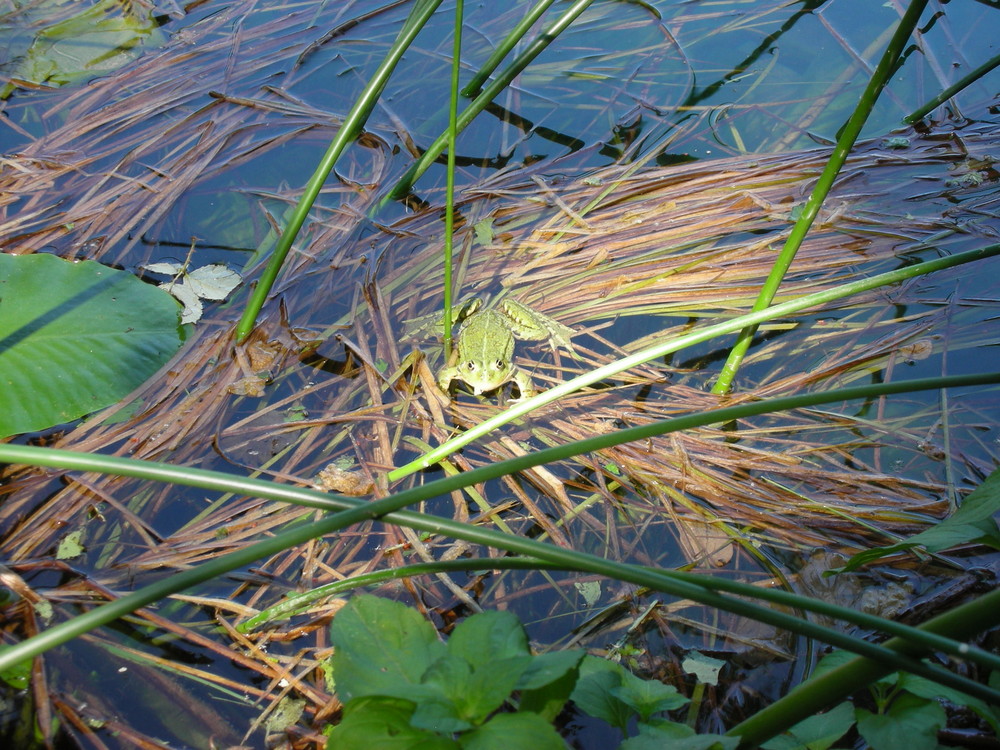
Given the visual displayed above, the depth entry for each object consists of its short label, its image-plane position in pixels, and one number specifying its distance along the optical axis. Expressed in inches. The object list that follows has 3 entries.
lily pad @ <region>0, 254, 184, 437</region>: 33.9
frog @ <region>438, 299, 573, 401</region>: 36.6
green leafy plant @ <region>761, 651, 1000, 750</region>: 26.1
